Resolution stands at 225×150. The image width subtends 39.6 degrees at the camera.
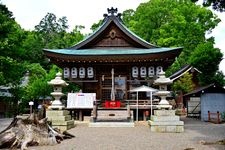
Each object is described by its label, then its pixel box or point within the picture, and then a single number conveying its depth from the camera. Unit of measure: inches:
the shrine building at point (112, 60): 943.0
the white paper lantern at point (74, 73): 994.3
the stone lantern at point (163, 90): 677.9
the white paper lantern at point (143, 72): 978.7
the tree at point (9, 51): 858.8
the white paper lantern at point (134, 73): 981.8
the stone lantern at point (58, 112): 688.4
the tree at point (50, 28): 2758.4
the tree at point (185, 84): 1497.2
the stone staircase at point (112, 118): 786.2
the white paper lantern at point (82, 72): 991.0
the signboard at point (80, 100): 922.1
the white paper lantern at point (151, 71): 981.2
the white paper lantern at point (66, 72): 999.5
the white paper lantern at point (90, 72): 989.8
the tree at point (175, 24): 1771.7
